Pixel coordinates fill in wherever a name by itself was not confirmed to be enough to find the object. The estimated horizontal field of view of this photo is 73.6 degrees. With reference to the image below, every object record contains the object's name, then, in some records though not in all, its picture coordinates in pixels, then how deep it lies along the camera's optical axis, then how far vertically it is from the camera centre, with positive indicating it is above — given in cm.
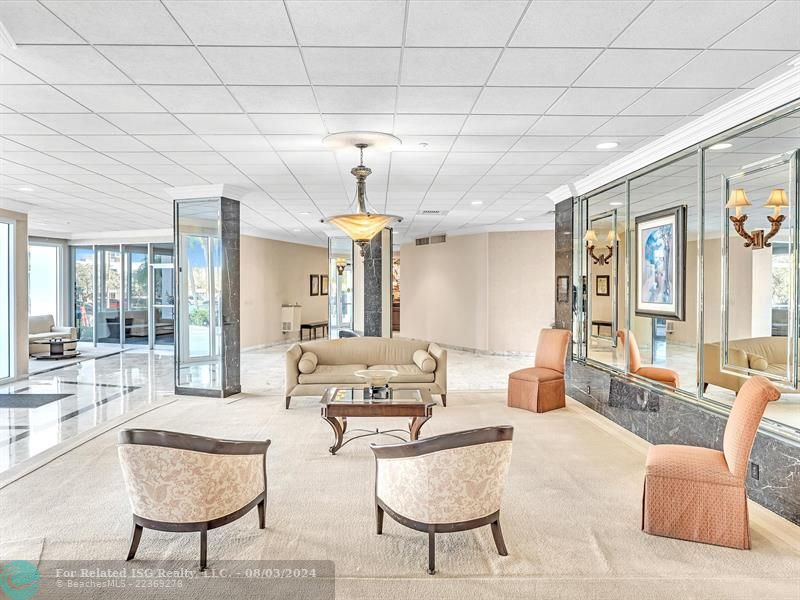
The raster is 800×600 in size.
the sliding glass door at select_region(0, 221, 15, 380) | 843 -11
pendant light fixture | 529 +74
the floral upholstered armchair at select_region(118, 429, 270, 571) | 272 -97
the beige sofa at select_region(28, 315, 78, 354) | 1131 -85
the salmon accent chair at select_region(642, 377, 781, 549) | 301 -113
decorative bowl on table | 495 -85
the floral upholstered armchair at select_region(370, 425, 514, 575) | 274 -98
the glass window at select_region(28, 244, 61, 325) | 1278 +34
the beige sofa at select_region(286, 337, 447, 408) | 657 -92
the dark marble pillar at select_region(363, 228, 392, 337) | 1064 +4
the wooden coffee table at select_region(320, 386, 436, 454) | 462 -100
